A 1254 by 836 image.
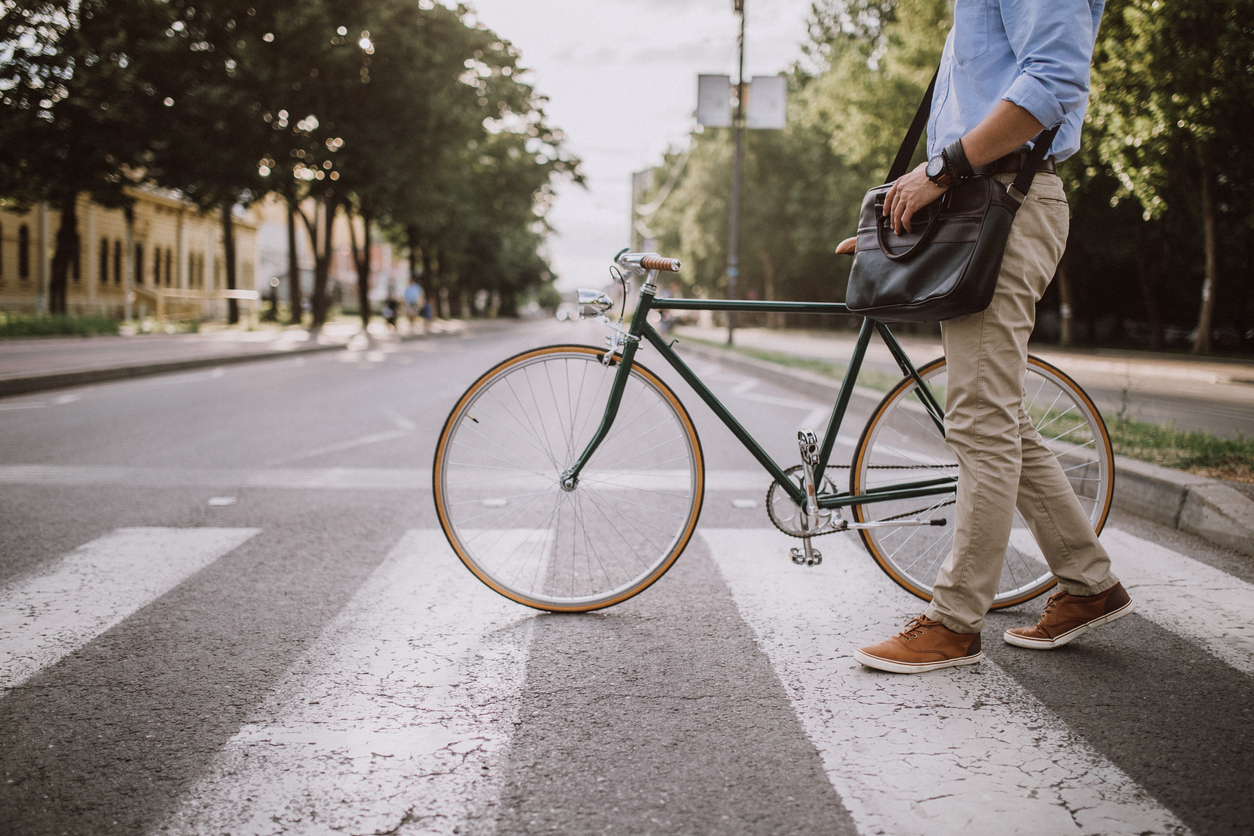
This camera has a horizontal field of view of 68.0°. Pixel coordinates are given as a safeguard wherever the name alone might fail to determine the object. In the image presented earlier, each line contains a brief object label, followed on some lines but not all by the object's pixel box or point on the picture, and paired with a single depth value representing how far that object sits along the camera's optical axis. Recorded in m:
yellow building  32.00
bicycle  3.23
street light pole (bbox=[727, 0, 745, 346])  22.98
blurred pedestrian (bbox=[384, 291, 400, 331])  35.09
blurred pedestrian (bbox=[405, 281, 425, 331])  37.69
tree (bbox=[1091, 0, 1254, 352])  16.17
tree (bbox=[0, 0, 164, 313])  21.19
